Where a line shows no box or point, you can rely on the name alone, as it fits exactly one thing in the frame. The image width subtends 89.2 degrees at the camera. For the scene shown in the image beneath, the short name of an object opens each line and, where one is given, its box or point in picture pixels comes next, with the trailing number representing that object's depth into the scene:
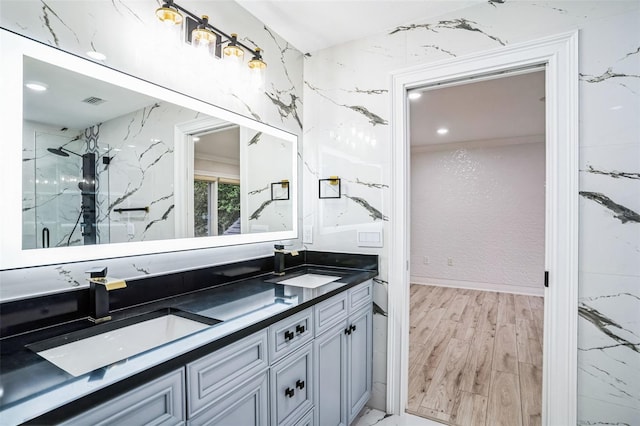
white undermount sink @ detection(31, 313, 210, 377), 0.97
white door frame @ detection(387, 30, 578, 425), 1.68
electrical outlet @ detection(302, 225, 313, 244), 2.49
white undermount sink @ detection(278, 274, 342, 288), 1.99
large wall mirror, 1.08
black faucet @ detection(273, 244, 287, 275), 2.10
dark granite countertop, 0.70
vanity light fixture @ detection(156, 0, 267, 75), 1.44
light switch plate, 2.21
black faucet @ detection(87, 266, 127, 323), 1.16
